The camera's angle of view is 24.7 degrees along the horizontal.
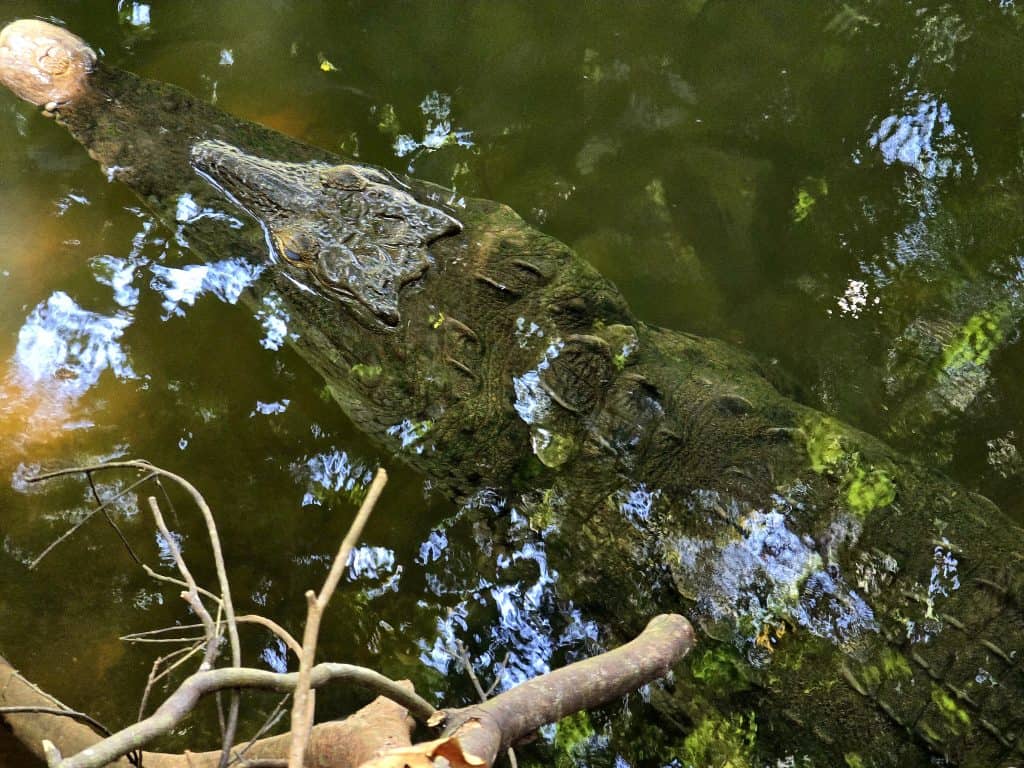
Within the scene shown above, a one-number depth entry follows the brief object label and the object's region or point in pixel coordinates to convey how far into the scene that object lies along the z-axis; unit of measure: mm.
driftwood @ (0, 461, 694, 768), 1385
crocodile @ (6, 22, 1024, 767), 2313
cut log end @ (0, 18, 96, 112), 2585
